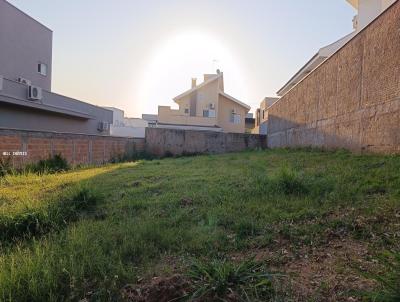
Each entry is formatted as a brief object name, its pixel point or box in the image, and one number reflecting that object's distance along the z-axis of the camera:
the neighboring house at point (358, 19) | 12.38
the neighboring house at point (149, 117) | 48.81
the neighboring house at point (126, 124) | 33.44
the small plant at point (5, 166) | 8.27
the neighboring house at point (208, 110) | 29.02
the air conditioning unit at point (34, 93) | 13.53
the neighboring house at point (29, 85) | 13.21
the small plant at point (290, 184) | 4.48
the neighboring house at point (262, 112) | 24.77
